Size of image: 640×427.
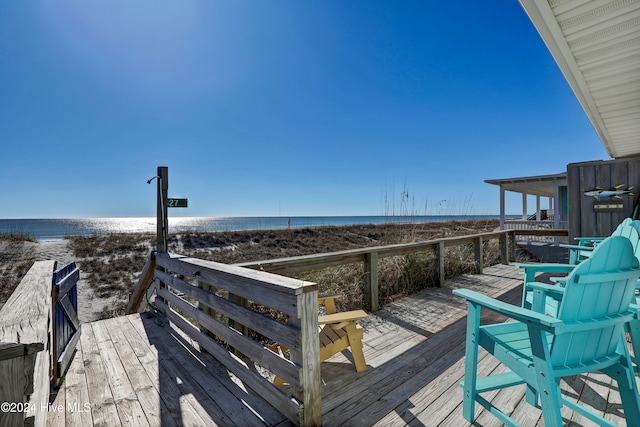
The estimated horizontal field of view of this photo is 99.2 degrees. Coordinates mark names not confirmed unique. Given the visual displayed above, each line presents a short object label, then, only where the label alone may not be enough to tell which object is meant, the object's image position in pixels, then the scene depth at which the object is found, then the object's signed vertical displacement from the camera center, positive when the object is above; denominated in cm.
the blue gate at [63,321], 183 -81
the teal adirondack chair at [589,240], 214 -38
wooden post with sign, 306 +20
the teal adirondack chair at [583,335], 102 -50
